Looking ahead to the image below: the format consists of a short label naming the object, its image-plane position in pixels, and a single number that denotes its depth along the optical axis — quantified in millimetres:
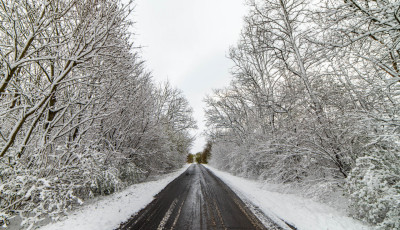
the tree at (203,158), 77219
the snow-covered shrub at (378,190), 3598
